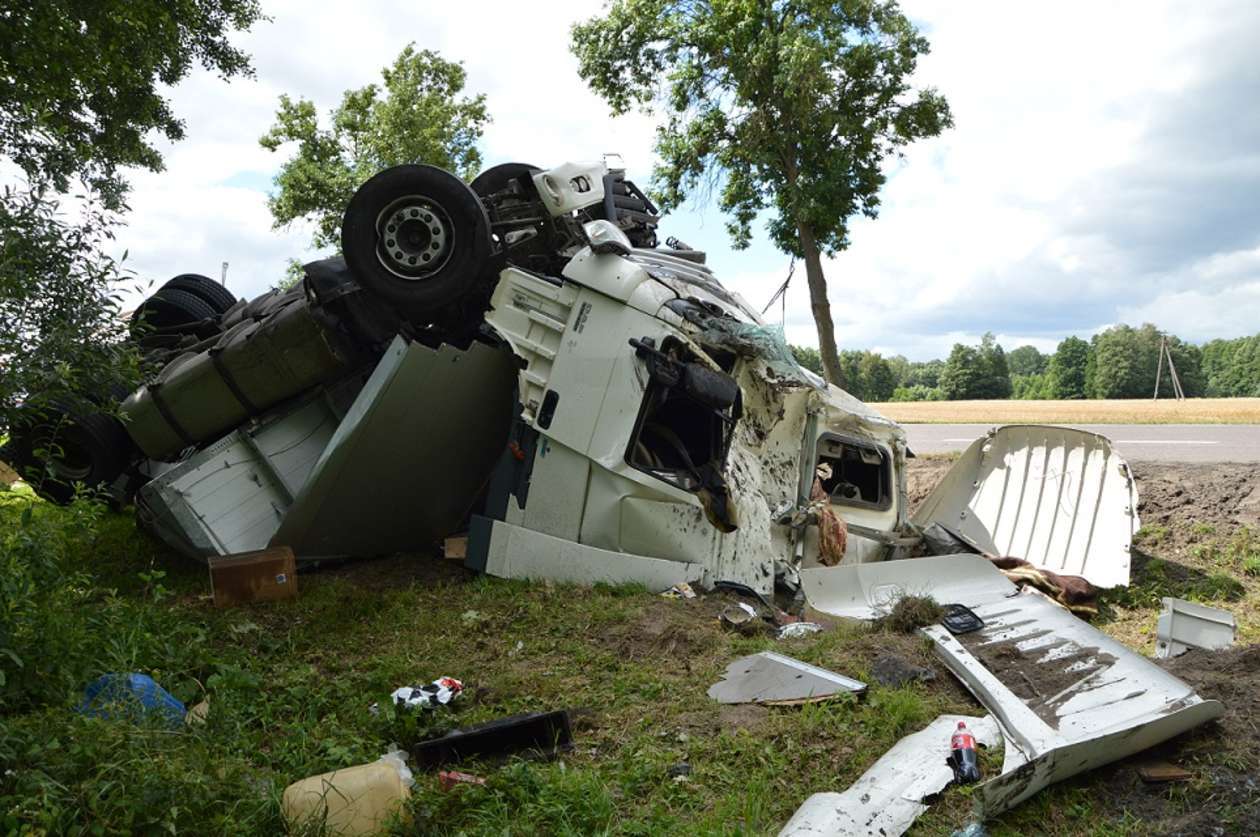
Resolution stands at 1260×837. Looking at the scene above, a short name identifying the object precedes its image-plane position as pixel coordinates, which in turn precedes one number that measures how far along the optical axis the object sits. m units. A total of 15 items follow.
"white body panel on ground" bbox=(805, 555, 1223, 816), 3.12
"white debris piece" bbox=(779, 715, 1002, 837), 2.83
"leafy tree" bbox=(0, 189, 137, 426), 3.68
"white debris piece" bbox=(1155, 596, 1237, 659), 5.04
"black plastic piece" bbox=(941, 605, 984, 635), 4.62
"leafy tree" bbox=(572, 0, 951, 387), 12.74
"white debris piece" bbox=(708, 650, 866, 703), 3.80
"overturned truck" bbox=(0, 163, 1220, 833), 5.32
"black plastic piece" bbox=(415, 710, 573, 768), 3.43
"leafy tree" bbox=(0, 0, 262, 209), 8.50
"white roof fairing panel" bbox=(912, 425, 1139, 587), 6.71
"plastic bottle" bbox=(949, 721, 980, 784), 3.13
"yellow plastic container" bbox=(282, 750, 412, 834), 2.91
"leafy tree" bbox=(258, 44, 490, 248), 18.84
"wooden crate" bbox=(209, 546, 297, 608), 5.38
